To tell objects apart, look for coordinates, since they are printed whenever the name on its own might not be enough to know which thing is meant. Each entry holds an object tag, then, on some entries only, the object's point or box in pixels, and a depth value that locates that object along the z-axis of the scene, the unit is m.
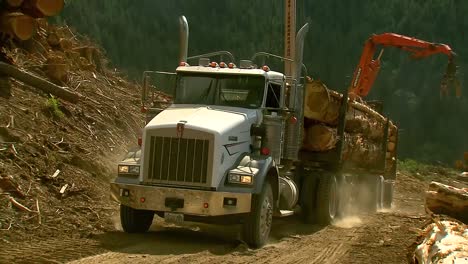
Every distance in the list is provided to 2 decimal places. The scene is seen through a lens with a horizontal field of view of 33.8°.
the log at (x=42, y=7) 15.31
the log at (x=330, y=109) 15.65
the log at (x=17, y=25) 15.07
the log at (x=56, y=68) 16.69
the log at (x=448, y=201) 12.13
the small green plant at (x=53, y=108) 15.49
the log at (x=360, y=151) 17.23
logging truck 11.63
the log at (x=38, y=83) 15.17
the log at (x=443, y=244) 8.98
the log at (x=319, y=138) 15.88
